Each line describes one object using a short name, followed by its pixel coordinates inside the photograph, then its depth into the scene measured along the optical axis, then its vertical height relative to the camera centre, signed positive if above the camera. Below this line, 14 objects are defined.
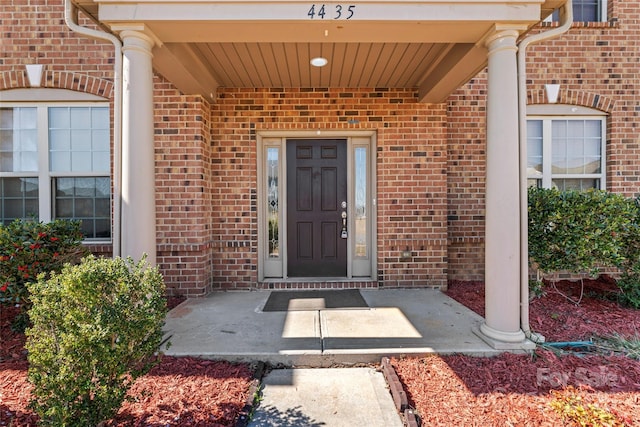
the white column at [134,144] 3.02 +0.56
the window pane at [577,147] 5.47 +0.96
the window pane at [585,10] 5.50 +3.03
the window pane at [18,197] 5.00 +0.20
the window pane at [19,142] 4.96 +0.96
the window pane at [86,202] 5.05 +0.13
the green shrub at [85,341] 1.88 -0.70
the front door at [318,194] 5.32 +0.25
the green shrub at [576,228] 3.85 -0.20
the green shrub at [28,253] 3.48 -0.41
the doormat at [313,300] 4.30 -1.13
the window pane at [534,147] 5.45 +0.96
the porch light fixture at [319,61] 4.10 +1.72
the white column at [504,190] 3.07 +0.17
